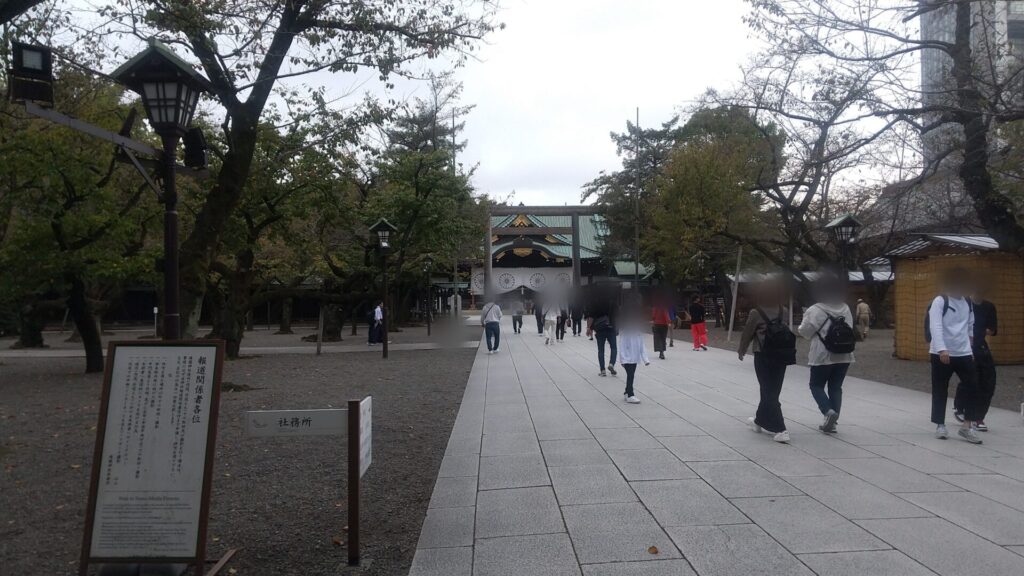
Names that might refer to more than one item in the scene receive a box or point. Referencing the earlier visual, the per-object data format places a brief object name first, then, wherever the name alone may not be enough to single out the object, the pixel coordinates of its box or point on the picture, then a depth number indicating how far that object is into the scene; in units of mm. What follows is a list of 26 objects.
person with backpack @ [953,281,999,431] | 7574
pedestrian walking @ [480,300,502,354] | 20703
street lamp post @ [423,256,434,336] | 28886
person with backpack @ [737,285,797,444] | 7586
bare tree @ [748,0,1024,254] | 11188
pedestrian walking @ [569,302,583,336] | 26662
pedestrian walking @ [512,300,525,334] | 30878
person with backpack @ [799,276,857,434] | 7551
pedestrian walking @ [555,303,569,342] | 26188
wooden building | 15445
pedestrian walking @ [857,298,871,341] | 24544
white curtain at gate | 38281
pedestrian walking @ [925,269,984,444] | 7375
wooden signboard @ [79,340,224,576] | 4105
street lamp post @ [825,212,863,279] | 15469
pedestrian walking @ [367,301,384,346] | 25531
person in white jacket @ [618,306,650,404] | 10648
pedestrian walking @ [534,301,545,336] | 28094
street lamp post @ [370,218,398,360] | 19781
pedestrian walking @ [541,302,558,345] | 23781
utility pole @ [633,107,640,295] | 33688
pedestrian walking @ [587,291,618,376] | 12680
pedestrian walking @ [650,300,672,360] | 17938
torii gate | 38094
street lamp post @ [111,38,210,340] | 6234
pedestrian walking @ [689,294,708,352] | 20469
